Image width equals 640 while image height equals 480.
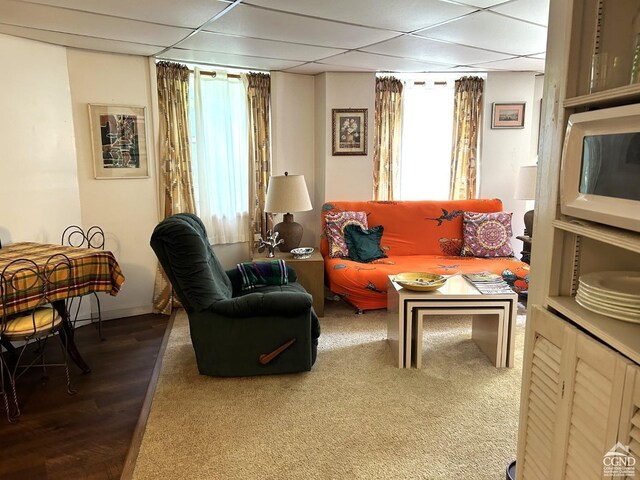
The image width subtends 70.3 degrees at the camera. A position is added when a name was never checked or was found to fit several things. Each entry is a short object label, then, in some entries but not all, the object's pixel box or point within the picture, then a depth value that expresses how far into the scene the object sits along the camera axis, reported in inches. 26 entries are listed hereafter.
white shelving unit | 48.0
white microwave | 45.5
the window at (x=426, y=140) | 193.5
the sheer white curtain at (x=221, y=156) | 170.1
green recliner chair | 108.7
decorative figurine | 162.2
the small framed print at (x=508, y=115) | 188.4
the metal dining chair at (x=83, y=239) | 147.5
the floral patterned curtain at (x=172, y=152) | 160.7
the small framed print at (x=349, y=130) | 183.0
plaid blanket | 141.9
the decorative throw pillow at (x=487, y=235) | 174.2
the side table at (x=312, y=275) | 156.9
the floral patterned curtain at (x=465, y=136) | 190.2
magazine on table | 120.3
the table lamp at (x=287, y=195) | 159.8
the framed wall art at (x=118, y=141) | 151.8
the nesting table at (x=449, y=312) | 117.3
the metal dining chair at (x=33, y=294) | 98.0
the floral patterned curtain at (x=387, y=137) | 188.2
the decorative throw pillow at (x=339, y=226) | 170.6
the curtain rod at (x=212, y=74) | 167.5
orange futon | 164.4
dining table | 110.6
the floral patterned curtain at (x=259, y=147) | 177.9
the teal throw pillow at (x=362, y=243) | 169.5
